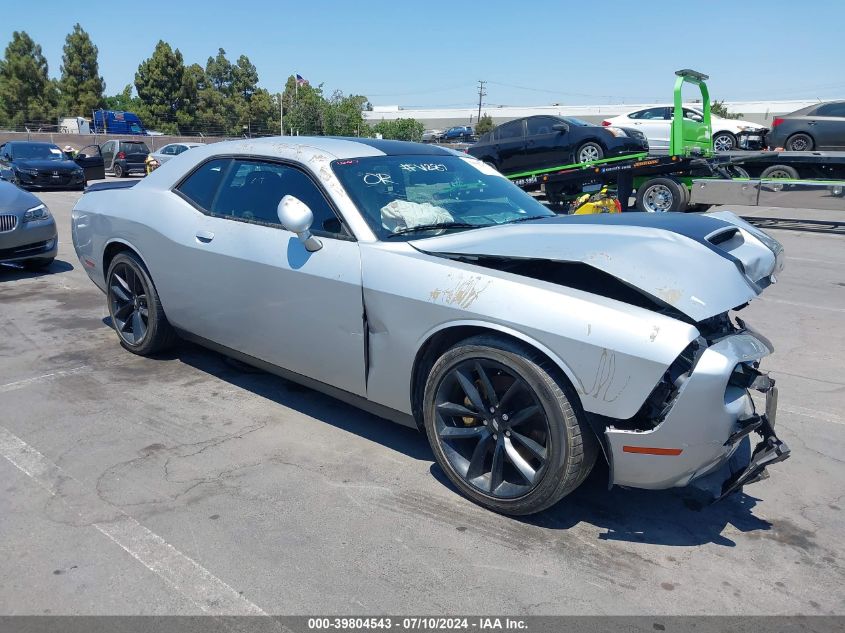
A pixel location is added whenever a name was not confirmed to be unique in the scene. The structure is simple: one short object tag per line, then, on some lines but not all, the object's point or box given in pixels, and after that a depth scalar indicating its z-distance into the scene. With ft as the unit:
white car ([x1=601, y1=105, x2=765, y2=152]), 70.08
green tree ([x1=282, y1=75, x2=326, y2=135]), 137.39
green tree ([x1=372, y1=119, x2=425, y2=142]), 131.34
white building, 200.85
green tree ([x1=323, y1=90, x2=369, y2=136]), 135.54
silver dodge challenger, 9.16
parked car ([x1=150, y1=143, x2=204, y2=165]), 82.99
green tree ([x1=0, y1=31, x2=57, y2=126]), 169.68
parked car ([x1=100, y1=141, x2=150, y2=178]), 83.25
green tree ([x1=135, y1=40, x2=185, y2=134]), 184.75
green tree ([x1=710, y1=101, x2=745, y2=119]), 180.57
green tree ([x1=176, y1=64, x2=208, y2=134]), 188.34
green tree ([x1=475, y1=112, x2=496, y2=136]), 202.09
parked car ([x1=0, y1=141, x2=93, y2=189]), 63.16
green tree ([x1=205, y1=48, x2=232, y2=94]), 231.09
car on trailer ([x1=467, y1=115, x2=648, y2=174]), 50.52
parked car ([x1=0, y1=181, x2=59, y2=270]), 26.04
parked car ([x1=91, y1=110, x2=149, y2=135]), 150.30
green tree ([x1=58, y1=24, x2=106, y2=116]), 177.88
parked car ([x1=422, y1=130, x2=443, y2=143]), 146.87
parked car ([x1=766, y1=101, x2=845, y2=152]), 58.13
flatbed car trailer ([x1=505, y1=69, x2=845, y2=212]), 41.60
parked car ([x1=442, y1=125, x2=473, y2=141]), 163.28
